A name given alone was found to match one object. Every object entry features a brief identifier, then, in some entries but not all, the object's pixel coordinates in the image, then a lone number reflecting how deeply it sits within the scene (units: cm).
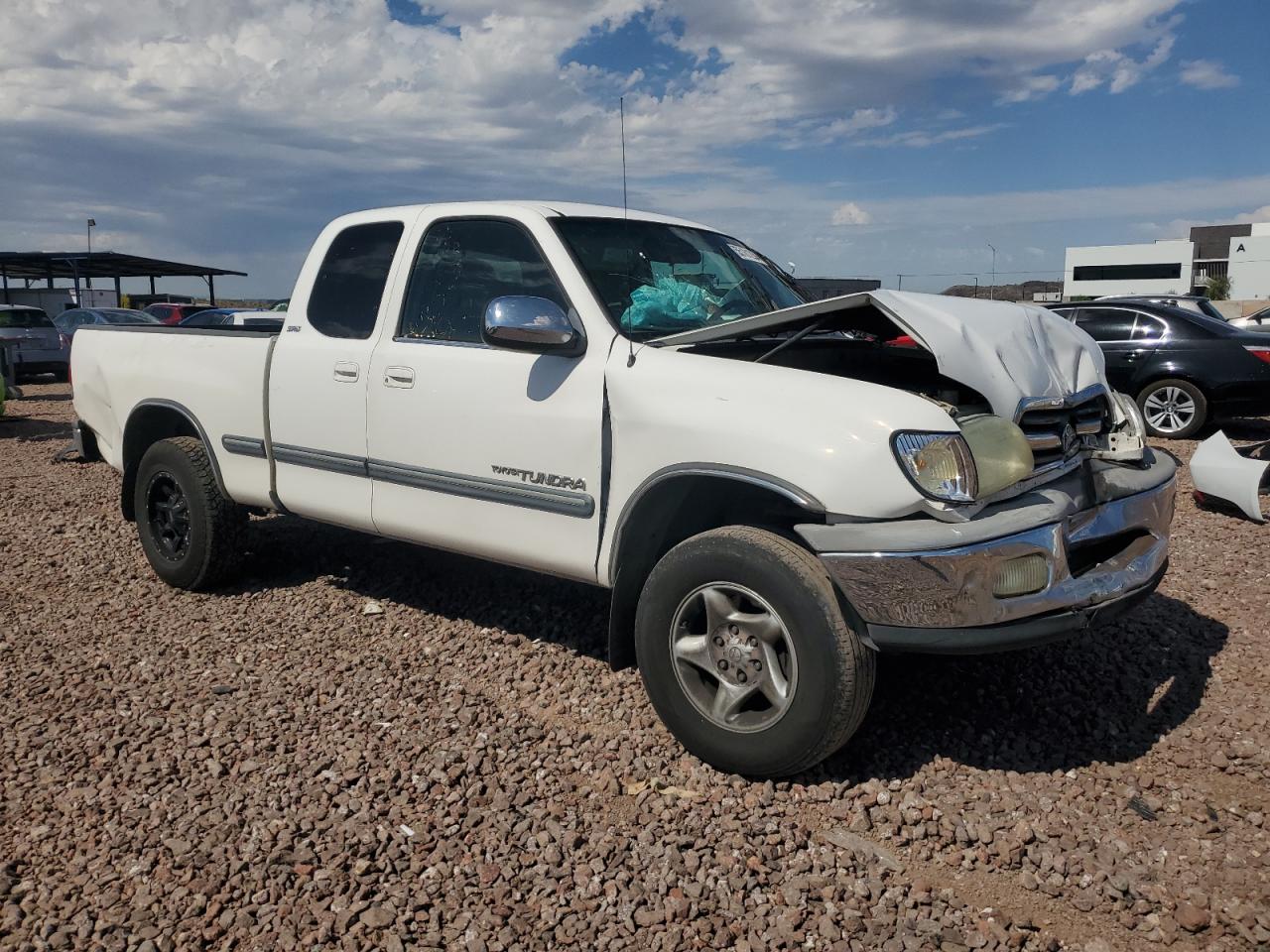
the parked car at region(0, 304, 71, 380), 1998
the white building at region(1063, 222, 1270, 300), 7062
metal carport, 3334
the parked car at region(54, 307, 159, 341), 2254
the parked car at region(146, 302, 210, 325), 2933
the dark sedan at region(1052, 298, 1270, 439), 1094
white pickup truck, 309
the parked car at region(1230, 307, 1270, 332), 2110
